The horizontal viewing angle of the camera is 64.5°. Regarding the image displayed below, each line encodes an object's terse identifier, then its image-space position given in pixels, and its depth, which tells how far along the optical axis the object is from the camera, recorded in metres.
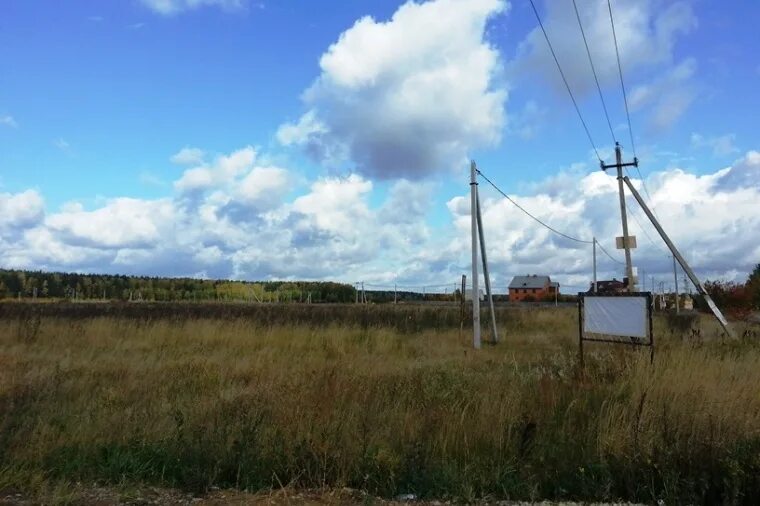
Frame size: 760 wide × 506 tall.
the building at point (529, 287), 122.25
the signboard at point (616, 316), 10.12
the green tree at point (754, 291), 41.42
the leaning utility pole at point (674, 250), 21.81
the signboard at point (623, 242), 26.19
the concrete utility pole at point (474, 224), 21.11
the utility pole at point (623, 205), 26.66
